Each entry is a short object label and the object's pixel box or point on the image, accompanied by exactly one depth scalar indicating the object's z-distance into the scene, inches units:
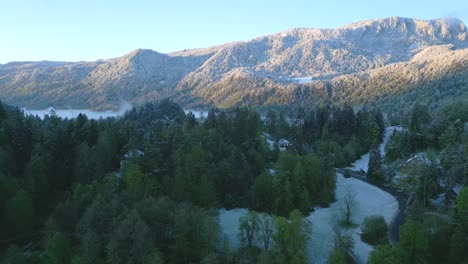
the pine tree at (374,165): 3309.5
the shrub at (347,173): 3430.1
